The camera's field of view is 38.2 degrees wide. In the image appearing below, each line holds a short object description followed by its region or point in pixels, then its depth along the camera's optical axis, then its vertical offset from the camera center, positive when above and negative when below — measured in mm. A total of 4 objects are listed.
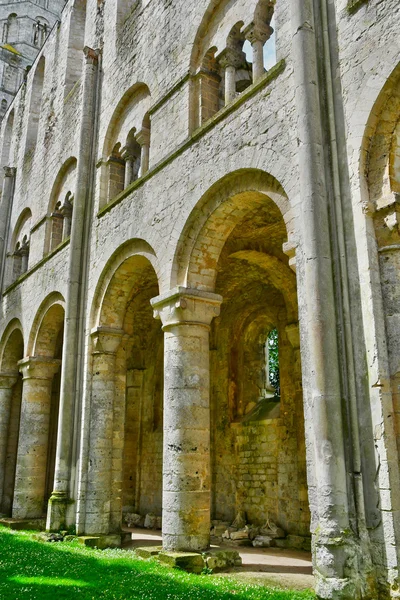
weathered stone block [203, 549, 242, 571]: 7164 -1014
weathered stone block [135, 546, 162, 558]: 7969 -1022
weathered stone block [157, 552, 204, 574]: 7023 -1014
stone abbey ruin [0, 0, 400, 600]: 5574 +3101
